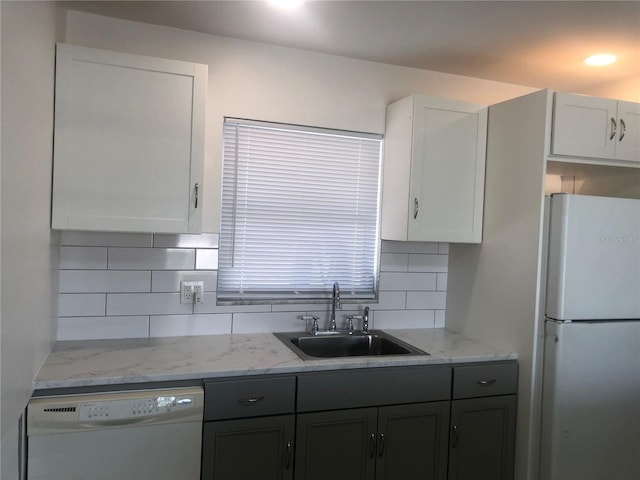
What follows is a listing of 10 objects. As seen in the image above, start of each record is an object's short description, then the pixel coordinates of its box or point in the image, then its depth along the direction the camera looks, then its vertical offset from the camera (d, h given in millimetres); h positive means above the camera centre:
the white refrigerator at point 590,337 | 2295 -440
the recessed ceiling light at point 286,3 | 2088 +920
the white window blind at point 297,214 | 2641 +79
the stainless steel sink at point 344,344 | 2645 -596
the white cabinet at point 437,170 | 2578 +327
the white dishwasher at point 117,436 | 1818 -792
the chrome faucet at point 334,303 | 2719 -389
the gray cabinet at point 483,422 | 2383 -879
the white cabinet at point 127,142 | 2043 +324
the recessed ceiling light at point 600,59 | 2527 +910
